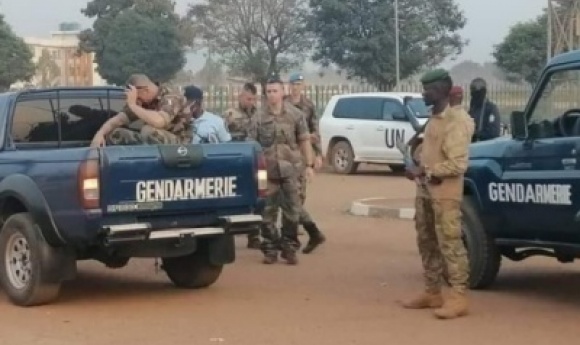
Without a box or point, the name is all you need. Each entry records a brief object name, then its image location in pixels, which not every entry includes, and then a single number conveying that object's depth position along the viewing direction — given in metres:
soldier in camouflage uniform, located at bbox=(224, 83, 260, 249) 13.23
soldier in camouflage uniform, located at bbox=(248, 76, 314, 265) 11.88
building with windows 60.44
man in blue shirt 11.55
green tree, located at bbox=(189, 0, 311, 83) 52.22
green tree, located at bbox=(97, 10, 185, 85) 49.94
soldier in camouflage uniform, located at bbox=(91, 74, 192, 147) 9.96
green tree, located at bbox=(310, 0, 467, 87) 48.00
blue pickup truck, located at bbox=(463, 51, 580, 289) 9.10
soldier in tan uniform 8.97
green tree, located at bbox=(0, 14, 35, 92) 52.25
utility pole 42.55
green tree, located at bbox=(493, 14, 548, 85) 46.22
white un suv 24.27
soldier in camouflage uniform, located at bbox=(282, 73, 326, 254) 12.65
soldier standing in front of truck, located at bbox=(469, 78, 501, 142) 12.87
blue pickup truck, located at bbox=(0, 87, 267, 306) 9.06
